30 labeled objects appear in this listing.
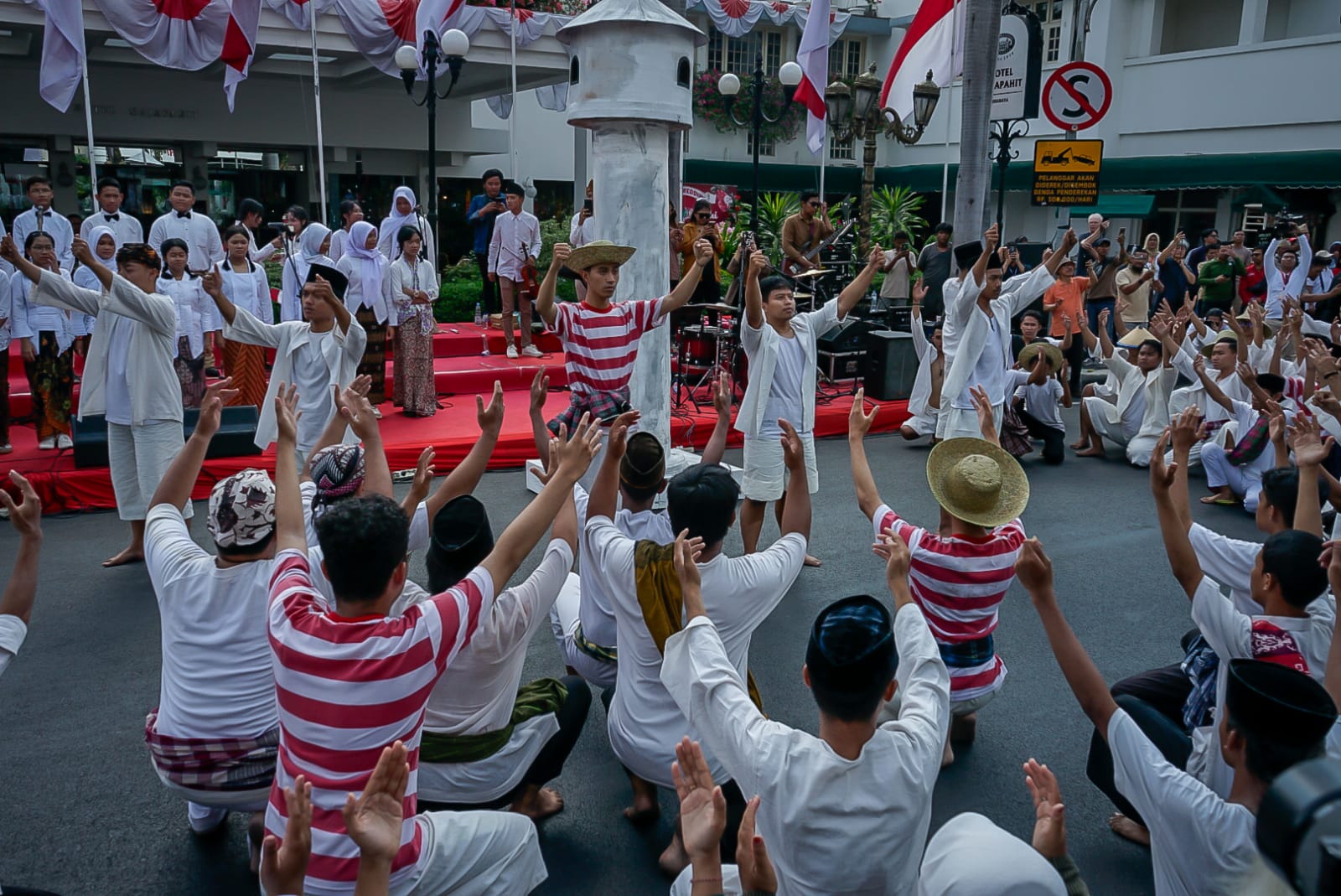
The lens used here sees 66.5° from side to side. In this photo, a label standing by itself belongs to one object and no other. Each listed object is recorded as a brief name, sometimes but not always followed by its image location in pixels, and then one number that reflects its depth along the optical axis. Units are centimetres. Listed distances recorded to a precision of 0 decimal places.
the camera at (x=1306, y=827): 80
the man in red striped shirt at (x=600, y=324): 598
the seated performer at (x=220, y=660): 298
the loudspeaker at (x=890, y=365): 1110
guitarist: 1326
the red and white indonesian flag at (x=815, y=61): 1327
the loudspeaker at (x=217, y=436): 728
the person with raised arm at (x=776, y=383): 628
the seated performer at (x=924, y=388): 971
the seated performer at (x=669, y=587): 311
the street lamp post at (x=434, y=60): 1076
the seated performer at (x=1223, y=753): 203
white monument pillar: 682
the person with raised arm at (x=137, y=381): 586
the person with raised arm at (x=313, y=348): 602
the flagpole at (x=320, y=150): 1057
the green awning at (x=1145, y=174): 1852
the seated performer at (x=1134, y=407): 902
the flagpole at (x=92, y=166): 939
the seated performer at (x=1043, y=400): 921
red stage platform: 723
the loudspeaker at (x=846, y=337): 1121
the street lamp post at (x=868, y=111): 1405
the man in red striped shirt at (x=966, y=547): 365
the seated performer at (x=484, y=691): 297
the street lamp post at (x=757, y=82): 1259
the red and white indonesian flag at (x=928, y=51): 1320
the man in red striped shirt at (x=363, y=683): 226
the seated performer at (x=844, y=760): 216
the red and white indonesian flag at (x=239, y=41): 1116
